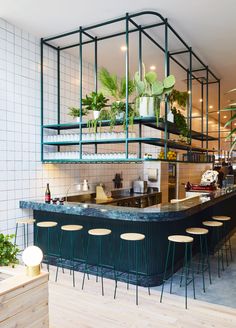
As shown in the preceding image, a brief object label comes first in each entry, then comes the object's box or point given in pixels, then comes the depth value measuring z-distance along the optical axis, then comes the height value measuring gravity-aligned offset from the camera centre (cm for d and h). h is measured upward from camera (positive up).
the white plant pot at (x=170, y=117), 425 +72
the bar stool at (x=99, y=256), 393 -123
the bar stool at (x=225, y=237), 458 -136
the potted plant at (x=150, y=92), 380 +96
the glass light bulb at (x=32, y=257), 217 -66
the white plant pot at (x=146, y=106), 382 +77
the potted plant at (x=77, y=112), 465 +83
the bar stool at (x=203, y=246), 366 -138
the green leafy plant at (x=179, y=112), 459 +83
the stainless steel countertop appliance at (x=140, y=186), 716 -48
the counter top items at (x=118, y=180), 650 -31
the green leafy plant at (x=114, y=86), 405 +110
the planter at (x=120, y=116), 406 +69
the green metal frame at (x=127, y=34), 387 +188
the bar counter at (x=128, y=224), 362 -79
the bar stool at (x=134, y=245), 333 -99
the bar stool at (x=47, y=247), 442 -124
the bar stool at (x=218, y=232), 407 -116
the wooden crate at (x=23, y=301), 197 -95
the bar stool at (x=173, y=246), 334 -105
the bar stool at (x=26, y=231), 433 -99
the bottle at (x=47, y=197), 443 -47
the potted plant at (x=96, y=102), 428 +92
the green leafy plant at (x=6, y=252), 248 -73
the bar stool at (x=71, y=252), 425 -125
